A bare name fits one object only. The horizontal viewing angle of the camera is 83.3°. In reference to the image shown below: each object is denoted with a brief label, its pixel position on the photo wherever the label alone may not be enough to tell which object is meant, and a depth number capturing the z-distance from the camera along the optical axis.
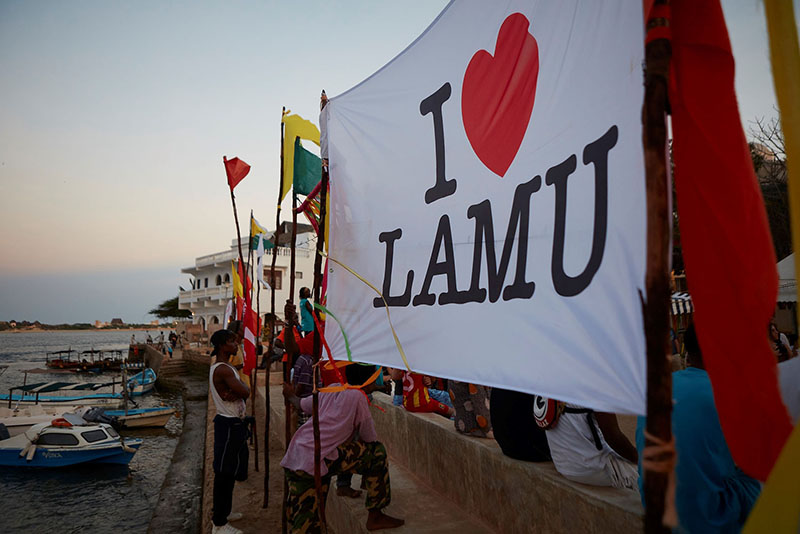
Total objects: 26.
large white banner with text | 1.19
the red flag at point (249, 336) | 6.55
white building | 30.92
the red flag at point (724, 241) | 1.09
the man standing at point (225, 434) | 4.25
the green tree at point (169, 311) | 52.12
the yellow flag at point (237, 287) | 9.80
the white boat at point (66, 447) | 10.72
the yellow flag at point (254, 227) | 8.84
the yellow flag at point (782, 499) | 0.90
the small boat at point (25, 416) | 13.13
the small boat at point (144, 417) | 14.70
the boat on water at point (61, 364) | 38.39
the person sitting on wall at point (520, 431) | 3.03
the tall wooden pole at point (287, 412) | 3.45
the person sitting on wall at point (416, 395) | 4.87
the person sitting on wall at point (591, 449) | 2.51
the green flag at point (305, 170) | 3.92
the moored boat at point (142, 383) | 23.23
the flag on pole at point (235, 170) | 6.59
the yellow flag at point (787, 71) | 1.00
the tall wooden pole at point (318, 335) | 2.88
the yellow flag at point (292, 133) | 3.95
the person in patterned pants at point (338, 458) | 3.09
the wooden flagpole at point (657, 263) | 1.02
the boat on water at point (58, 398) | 19.11
